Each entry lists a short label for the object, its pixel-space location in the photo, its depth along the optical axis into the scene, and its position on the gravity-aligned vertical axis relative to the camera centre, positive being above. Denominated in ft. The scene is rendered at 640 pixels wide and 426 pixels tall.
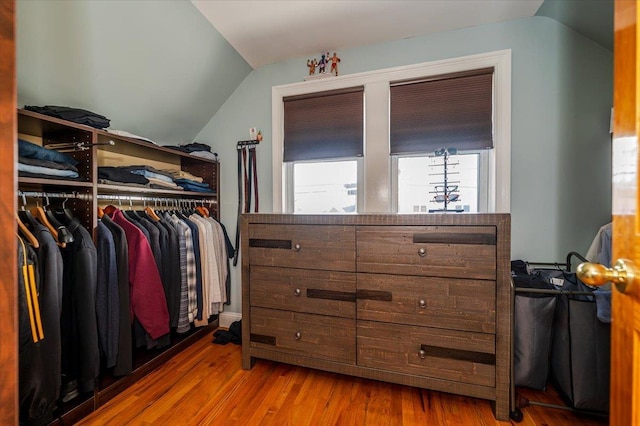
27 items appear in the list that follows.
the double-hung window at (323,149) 7.22 +1.66
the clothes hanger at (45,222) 4.42 -0.22
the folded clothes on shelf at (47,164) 3.98 +0.70
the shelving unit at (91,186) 4.44 +0.41
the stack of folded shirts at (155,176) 5.95 +0.76
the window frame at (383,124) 6.09 +2.15
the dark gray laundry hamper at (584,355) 4.34 -2.36
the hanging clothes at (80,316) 4.38 -1.73
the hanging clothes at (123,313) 4.93 -1.89
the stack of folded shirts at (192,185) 7.10 +0.65
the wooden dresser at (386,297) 4.43 -1.59
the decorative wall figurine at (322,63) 7.30 +3.92
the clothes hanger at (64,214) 4.81 -0.10
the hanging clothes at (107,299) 4.71 -1.57
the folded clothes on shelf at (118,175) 5.37 +0.69
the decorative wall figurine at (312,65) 7.39 +3.91
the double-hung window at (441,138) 6.25 +1.72
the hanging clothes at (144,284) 5.31 -1.48
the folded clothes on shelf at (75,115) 4.35 +1.58
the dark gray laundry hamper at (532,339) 4.85 -2.30
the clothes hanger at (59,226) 4.25 -0.29
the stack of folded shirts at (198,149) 7.47 +1.67
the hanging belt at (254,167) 7.97 +1.22
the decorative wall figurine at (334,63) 7.20 +3.86
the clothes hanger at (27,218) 4.23 -0.15
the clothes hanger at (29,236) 3.89 -0.39
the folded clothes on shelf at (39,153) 3.97 +0.85
